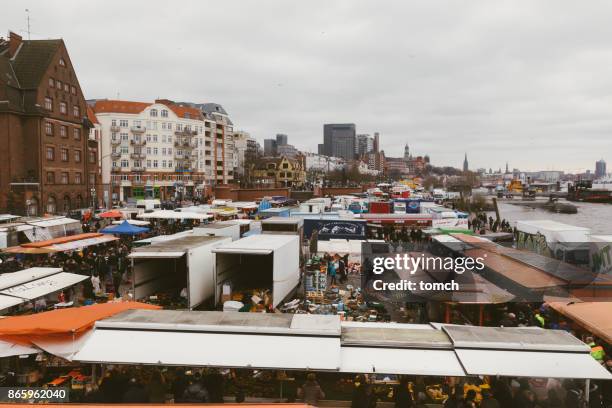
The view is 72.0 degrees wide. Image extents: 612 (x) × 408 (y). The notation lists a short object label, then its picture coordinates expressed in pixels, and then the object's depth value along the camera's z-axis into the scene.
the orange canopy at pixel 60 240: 18.67
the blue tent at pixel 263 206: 40.95
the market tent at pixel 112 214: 31.08
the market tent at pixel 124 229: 24.12
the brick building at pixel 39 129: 38.81
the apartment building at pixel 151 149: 66.56
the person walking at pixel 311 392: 6.81
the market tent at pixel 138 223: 28.03
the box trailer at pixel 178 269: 12.45
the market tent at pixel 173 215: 29.42
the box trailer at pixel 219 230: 18.39
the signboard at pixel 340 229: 26.16
